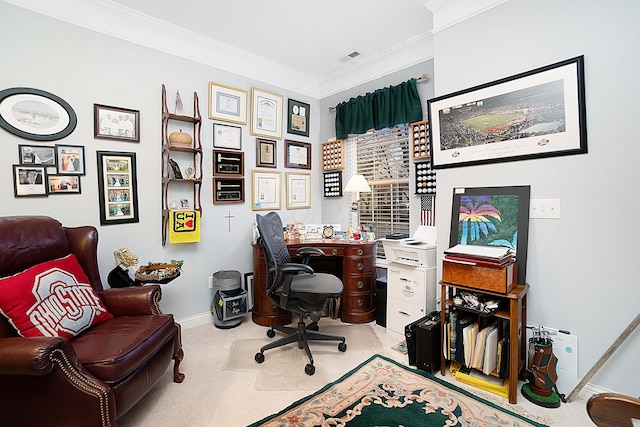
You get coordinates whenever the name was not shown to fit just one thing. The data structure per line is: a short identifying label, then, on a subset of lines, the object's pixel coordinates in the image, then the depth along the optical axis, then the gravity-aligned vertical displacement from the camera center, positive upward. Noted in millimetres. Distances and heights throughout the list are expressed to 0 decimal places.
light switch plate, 1896 -25
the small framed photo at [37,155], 2113 +404
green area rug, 1614 -1191
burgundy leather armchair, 1277 -719
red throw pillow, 1502 -511
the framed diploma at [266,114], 3324 +1097
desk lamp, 3105 +227
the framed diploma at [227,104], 3023 +1112
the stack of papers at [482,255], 1801 -322
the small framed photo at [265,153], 3383 +637
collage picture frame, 2432 +181
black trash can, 2846 -925
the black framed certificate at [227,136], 3062 +765
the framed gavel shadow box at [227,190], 3072 +186
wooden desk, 2936 -770
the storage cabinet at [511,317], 1745 -734
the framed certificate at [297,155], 3660 +674
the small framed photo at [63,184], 2221 +195
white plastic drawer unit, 2475 -683
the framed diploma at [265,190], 3375 +199
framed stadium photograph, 1812 +609
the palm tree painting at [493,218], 1995 -98
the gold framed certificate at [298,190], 3705 +216
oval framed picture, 2051 +701
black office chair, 2170 -621
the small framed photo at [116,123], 2398 +727
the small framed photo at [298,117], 3662 +1144
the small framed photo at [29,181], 2092 +211
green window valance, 2963 +1071
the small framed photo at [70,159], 2242 +390
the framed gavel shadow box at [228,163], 3055 +479
